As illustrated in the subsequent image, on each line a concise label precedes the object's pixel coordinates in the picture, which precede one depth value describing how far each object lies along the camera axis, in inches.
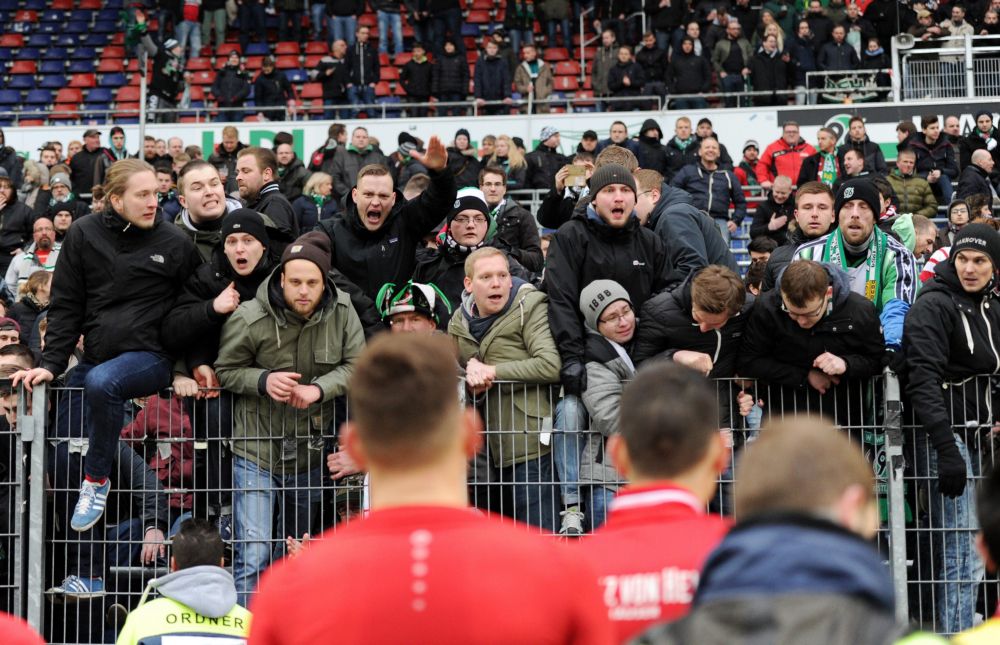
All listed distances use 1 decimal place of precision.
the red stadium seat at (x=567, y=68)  943.7
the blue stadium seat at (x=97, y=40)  1043.9
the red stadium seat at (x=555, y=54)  957.2
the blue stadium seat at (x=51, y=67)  1015.6
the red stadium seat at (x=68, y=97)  985.4
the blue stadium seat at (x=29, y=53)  1027.3
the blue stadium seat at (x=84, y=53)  1030.4
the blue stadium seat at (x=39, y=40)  1036.5
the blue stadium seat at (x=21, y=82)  1001.5
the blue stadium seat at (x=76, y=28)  1053.8
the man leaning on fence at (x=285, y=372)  258.5
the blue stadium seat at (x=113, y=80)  1000.2
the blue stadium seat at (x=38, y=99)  983.6
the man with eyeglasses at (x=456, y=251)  304.0
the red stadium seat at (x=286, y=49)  1002.1
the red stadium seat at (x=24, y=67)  1014.4
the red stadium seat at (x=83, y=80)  1002.1
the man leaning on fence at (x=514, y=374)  255.8
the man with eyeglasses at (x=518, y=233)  334.3
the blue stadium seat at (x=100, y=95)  979.9
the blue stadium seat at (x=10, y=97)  985.5
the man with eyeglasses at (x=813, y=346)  251.8
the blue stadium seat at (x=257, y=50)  1006.4
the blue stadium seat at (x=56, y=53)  1026.1
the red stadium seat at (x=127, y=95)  973.8
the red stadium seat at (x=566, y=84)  920.3
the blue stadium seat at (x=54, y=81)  1003.9
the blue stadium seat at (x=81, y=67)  1018.7
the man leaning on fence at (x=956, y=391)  247.4
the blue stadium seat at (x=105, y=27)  1055.5
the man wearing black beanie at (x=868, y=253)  279.0
